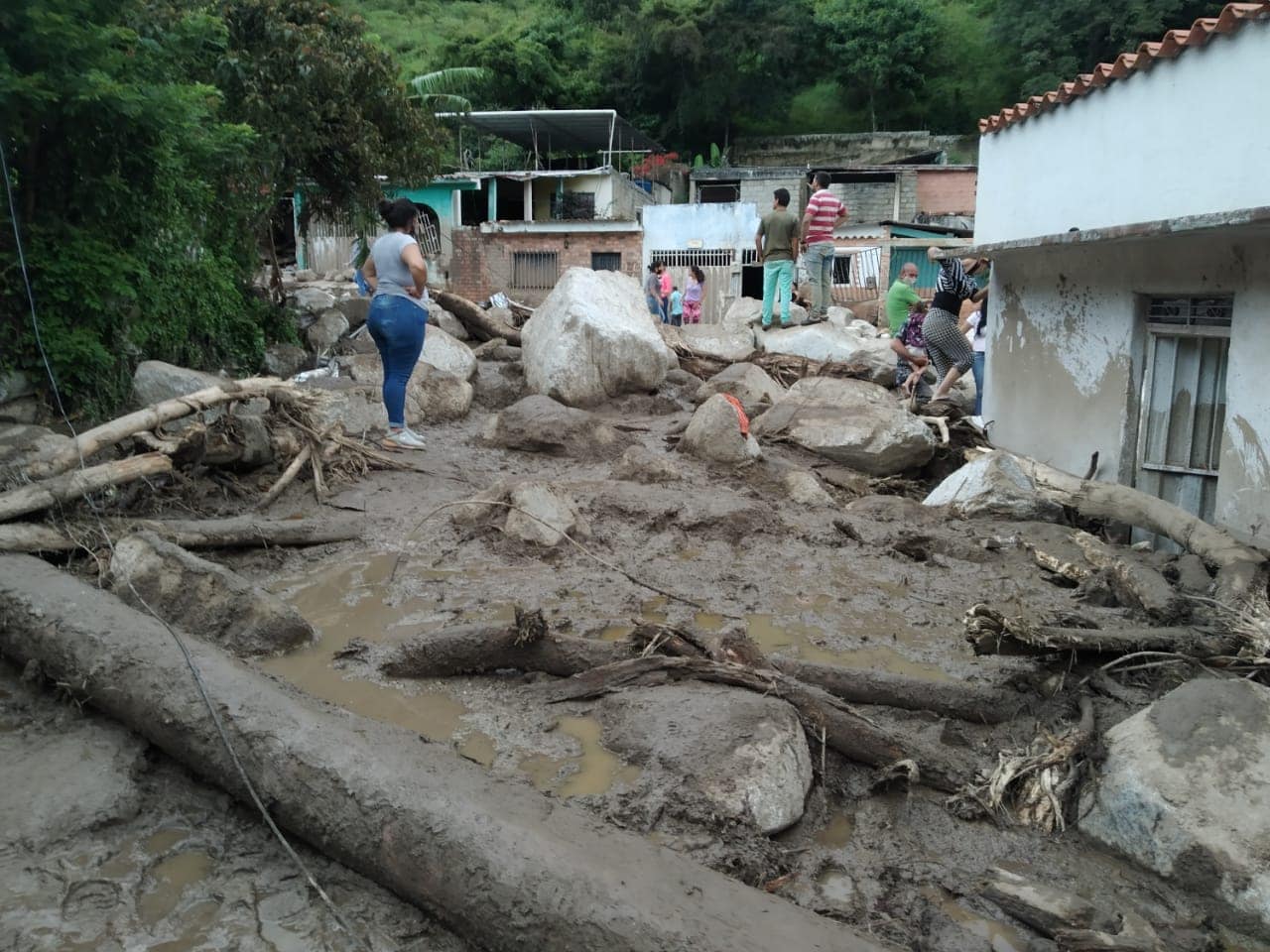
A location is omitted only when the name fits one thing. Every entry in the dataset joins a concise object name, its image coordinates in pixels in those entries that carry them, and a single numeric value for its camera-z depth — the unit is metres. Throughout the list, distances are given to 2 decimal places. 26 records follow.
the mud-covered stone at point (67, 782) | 3.08
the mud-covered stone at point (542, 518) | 6.07
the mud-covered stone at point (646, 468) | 7.61
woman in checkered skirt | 10.12
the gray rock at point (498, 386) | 10.33
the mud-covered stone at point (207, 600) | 4.51
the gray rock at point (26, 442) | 5.85
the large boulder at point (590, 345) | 10.05
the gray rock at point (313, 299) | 14.84
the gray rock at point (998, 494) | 7.54
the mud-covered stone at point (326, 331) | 13.41
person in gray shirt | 7.48
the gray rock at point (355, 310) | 14.13
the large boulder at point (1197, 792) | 3.03
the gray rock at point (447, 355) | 10.39
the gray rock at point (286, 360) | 11.99
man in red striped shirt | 13.04
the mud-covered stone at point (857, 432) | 8.96
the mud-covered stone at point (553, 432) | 8.53
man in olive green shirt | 12.98
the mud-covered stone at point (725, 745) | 3.29
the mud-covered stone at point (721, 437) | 8.27
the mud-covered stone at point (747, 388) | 10.66
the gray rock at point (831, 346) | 12.62
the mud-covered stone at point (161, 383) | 8.33
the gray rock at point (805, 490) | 7.72
